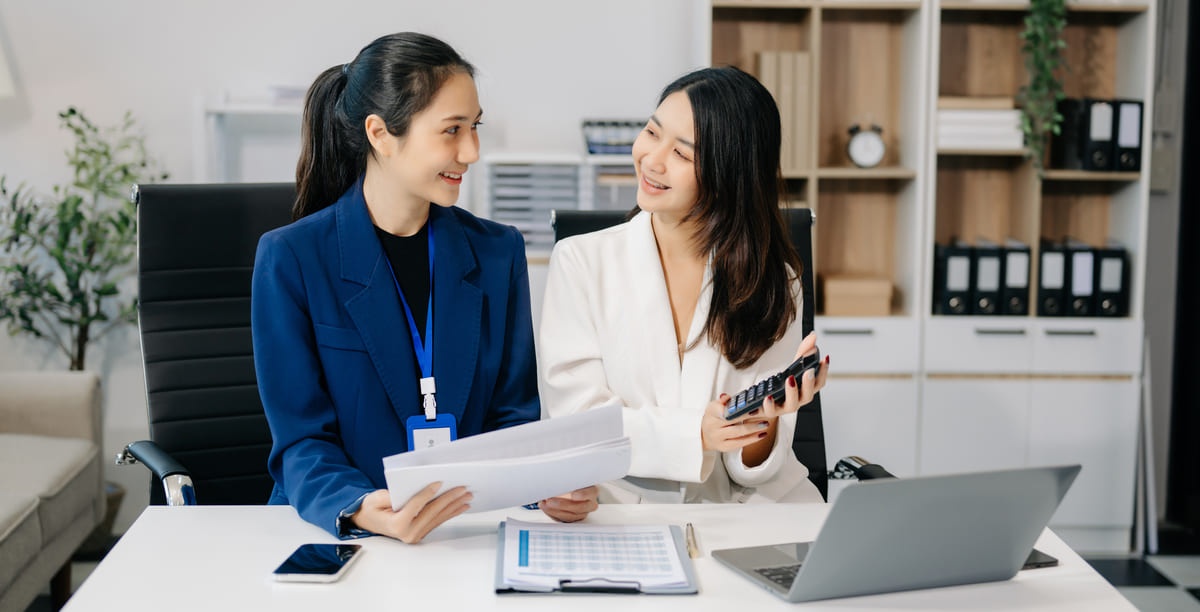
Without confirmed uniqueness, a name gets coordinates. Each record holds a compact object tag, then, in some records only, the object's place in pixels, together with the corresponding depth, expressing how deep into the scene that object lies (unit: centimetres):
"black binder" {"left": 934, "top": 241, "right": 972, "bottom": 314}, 344
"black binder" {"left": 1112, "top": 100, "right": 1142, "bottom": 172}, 339
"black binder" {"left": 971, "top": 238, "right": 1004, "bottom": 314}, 344
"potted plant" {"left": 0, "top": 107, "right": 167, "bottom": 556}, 332
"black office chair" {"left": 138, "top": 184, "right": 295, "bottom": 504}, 206
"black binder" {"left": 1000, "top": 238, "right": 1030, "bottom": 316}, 344
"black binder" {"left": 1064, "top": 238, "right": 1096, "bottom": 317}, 344
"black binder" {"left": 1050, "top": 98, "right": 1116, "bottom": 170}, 339
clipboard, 125
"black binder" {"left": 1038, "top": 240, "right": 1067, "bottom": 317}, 344
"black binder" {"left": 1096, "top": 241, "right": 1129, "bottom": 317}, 343
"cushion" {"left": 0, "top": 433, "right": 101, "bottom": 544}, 261
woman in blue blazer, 166
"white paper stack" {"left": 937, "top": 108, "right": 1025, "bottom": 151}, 341
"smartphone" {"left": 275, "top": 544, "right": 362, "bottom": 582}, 126
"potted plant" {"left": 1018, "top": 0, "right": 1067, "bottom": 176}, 335
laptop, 114
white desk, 122
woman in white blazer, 183
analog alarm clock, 353
